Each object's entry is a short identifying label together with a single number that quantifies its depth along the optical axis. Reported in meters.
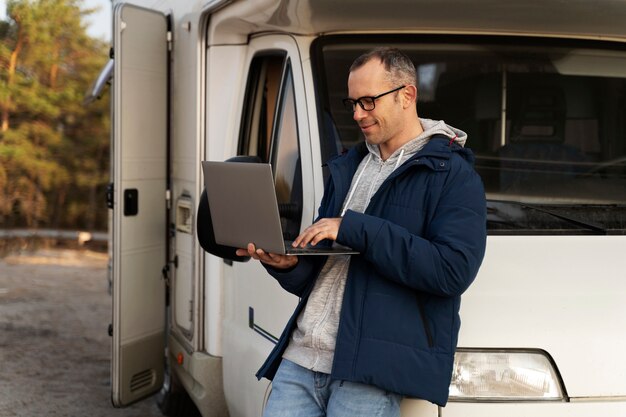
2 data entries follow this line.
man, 2.40
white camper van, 2.78
